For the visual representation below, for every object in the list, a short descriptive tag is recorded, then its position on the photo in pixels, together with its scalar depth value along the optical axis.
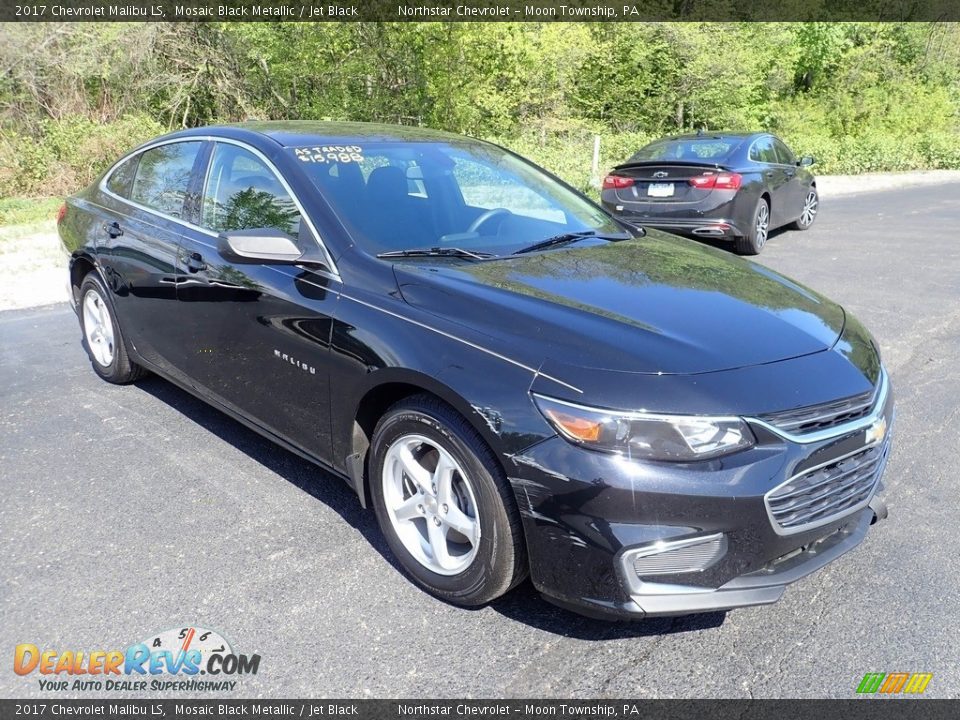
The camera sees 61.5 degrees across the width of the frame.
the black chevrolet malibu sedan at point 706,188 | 9.27
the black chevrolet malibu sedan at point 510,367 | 2.44
